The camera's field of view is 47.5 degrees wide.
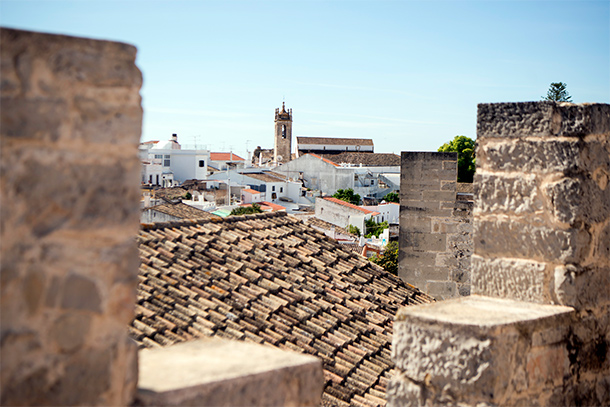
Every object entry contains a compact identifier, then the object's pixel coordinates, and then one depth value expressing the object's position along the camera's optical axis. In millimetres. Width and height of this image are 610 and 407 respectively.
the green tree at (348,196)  54812
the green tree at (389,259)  20036
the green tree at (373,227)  39906
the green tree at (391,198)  56019
